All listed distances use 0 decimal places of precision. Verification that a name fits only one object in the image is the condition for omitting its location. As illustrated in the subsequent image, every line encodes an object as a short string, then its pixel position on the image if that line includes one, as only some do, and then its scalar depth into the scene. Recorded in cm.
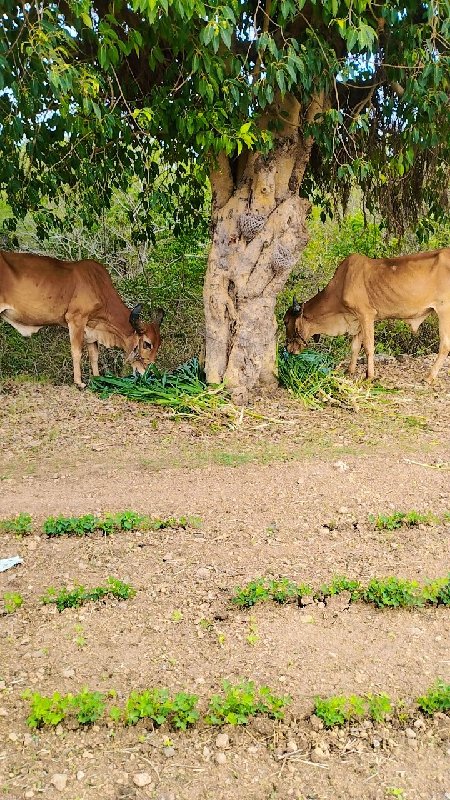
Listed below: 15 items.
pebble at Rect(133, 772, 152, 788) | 309
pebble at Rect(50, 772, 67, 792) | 306
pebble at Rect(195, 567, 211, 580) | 478
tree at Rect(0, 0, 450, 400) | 624
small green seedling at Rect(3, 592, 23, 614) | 437
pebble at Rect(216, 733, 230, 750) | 329
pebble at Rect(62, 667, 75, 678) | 376
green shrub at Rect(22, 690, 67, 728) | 338
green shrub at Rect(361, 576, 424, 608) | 438
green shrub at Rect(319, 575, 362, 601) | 449
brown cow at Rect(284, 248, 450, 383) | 995
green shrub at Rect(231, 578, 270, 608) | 439
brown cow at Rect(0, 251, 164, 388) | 966
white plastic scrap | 487
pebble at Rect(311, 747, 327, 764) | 324
